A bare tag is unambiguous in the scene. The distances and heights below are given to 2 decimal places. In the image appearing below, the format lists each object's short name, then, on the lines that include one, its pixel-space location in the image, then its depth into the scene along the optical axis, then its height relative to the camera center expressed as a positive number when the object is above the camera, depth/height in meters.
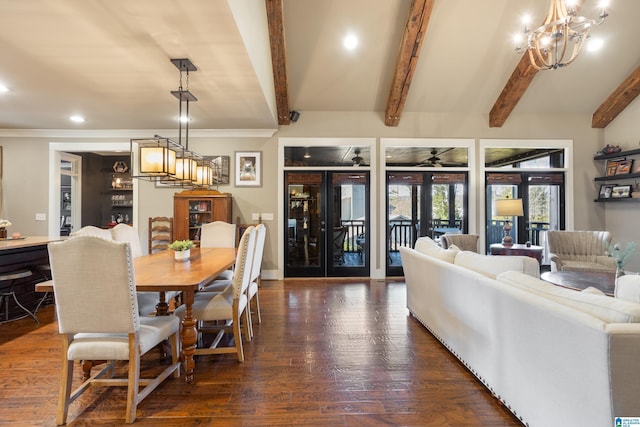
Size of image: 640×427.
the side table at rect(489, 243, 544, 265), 4.31 -0.51
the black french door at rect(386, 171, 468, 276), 5.50 +0.14
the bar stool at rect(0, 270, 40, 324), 3.23 -0.85
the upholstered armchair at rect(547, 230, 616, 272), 4.18 -0.52
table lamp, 4.37 +0.09
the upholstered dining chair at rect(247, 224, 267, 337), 2.82 -0.53
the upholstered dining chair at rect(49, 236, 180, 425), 1.70 -0.52
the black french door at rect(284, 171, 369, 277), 5.45 -0.20
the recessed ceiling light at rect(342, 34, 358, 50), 4.04 +2.39
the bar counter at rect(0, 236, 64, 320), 3.35 -0.57
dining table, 2.00 -0.46
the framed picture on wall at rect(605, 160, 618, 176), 5.14 +0.83
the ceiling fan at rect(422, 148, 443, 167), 5.58 +1.04
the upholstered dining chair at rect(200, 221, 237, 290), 4.01 -0.29
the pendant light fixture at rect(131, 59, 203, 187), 2.55 +0.52
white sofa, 1.14 -0.63
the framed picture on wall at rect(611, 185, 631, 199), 4.91 +0.40
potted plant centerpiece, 2.92 -0.34
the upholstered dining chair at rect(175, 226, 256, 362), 2.38 -0.73
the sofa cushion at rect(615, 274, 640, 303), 1.47 -0.38
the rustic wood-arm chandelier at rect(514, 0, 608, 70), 2.68 +1.79
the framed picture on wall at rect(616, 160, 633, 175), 4.91 +0.81
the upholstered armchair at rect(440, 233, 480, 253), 4.55 -0.40
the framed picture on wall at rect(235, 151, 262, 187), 5.35 +0.85
